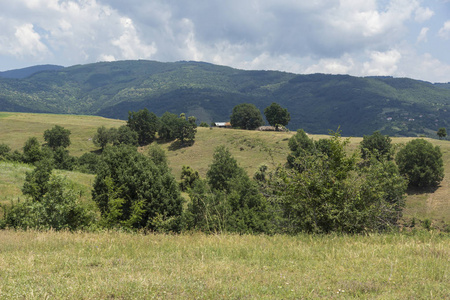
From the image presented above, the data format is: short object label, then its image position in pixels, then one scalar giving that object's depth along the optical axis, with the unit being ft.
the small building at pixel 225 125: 452.02
